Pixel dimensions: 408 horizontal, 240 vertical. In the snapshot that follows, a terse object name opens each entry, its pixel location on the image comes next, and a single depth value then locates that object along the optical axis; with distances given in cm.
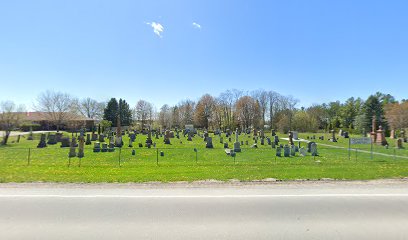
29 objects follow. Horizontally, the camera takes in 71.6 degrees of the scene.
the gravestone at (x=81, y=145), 2007
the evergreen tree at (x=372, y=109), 6809
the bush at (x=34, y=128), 6994
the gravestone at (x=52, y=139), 3341
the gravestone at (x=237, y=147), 2461
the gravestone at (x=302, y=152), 2200
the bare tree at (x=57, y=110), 6762
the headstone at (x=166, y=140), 3378
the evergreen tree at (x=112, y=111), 8712
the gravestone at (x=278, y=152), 2161
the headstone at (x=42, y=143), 2926
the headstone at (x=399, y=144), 2944
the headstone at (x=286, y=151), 2170
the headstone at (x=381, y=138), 3389
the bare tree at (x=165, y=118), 8912
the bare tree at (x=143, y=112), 9669
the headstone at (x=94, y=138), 3647
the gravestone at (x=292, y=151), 2190
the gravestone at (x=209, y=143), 2879
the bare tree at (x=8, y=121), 3642
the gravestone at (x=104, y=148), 2468
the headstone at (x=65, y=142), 2964
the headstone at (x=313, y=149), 2167
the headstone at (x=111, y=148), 2492
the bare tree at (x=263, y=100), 9035
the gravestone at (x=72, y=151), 2062
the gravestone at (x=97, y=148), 2444
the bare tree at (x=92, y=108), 9921
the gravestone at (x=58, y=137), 3509
